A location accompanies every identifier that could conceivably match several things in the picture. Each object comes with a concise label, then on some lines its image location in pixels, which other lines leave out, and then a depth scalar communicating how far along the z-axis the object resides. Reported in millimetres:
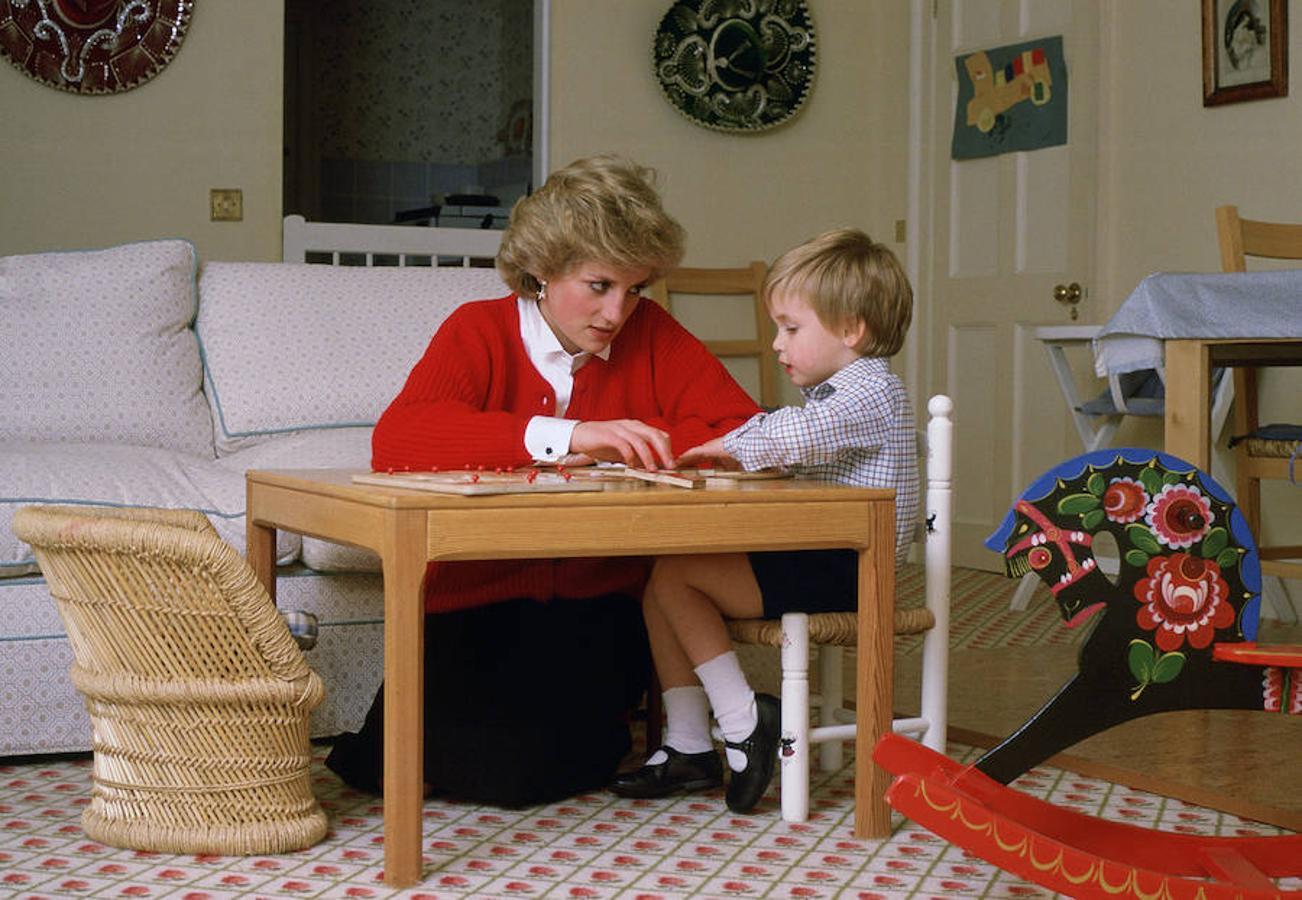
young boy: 2082
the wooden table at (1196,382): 2656
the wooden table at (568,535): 1723
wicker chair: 1849
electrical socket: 4855
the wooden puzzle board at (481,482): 1761
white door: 4930
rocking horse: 1708
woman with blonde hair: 2150
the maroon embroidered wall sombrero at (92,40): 4648
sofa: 2492
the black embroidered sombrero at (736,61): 5453
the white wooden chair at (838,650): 2061
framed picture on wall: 4309
